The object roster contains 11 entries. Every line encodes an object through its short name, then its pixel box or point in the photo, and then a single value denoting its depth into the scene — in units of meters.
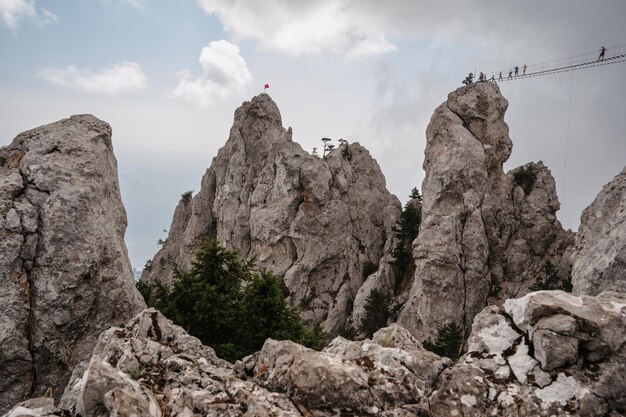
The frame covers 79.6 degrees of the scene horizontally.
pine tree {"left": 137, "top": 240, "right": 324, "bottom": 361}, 19.70
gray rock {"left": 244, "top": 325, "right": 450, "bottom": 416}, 8.48
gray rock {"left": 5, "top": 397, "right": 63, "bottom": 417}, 7.54
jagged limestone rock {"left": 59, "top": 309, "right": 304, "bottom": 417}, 7.54
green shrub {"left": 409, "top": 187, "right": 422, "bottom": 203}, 71.14
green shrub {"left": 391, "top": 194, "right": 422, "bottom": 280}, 65.69
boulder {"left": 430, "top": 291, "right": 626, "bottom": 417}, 8.39
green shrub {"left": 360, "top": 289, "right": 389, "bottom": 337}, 57.62
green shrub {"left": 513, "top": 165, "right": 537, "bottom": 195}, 65.50
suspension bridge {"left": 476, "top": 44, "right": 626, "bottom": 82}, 40.03
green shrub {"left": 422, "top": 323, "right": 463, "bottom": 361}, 45.97
